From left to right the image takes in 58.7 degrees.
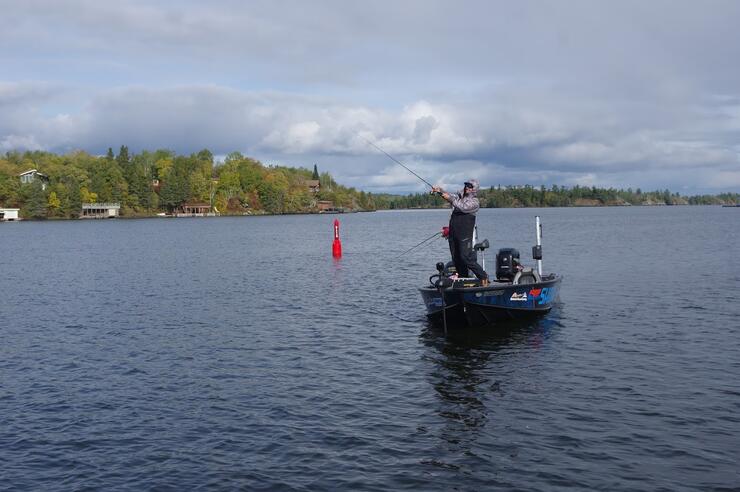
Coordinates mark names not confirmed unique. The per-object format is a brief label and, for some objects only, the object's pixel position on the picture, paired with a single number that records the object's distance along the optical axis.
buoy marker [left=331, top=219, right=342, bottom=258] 52.25
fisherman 20.52
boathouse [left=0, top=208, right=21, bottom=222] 165.75
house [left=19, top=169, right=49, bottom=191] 179.38
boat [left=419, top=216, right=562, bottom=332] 20.83
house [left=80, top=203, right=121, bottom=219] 180.62
